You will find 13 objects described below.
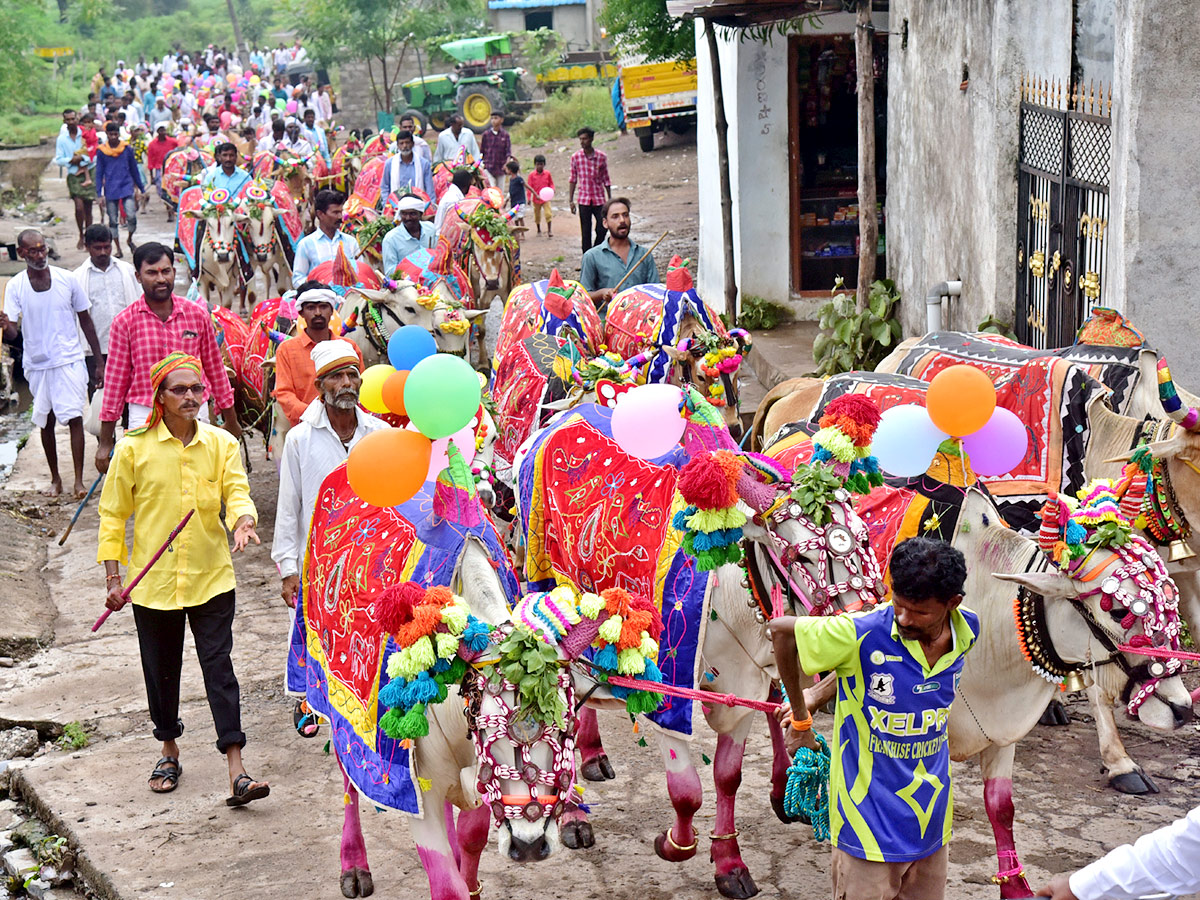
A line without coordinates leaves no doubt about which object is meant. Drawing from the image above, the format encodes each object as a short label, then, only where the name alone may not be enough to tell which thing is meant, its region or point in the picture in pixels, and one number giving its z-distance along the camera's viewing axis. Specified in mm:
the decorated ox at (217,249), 15562
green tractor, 37750
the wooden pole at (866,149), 12055
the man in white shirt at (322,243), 12883
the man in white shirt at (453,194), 15459
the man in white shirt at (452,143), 22688
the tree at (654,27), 18719
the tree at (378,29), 40156
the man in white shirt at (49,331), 11062
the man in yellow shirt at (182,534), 6352
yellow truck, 28906
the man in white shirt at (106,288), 11352
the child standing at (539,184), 22861
